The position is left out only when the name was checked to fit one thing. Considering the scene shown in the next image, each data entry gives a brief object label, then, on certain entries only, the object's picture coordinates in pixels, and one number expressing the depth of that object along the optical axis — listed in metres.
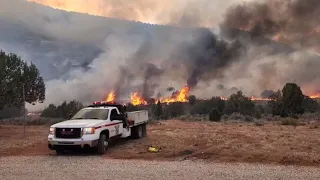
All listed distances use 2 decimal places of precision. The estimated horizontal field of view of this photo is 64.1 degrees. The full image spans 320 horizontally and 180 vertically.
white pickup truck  10.18
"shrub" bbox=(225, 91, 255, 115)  47.86
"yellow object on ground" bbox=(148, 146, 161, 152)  11.00
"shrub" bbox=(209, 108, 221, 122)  31.61
